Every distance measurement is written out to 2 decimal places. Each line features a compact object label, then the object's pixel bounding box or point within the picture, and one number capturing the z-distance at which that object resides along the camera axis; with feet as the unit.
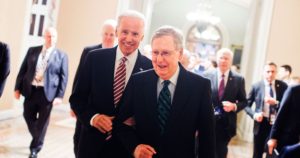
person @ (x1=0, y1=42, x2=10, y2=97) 15.11
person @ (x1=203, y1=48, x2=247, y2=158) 17.58
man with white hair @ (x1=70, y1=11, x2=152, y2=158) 9.05
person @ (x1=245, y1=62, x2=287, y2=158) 18.75
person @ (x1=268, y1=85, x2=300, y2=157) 13.06
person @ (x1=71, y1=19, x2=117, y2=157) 13.84
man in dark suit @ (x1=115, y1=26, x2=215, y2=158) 7.70
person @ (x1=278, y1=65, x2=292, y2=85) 25.63
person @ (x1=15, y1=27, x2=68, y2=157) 17.88
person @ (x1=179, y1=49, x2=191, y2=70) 15.40
